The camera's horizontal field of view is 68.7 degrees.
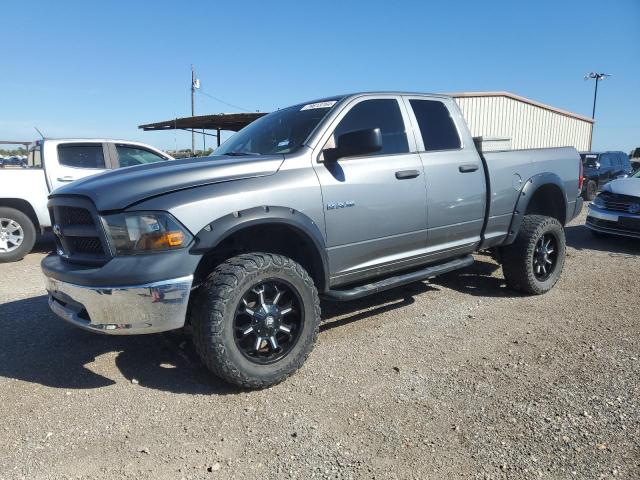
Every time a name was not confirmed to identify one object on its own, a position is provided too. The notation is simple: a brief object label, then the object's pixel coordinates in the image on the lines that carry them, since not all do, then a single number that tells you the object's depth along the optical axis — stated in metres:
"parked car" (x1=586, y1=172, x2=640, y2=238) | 7.68
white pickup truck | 6.87
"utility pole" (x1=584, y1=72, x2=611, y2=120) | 48.66
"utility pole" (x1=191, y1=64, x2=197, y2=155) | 34.34
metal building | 21.65
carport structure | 17.31
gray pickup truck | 2.73
